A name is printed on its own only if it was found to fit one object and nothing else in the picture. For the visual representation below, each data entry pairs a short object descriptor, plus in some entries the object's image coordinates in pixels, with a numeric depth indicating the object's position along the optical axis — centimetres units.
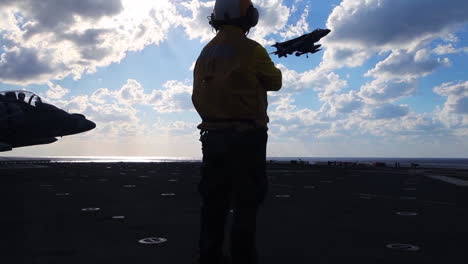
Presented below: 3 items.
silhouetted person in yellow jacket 369
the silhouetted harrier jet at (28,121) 2739
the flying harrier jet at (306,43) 7650
